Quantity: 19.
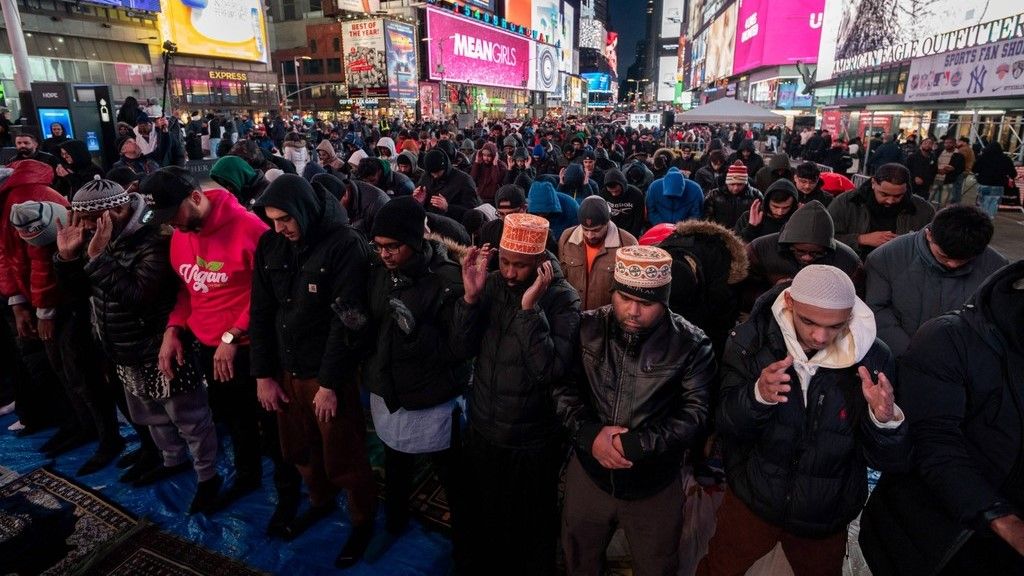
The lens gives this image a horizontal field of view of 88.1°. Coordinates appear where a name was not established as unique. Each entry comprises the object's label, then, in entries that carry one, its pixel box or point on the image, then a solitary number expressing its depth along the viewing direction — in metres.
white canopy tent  18.19
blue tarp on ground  3.54
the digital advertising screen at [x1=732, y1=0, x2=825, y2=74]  46.12
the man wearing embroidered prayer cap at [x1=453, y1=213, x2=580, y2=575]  2.77
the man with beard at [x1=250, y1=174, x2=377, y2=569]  3.21
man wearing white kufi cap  2.22
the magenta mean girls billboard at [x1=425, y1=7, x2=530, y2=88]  62.03
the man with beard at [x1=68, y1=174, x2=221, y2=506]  3.72
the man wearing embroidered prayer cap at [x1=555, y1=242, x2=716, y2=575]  2.50
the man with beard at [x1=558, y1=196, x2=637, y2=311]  4.32
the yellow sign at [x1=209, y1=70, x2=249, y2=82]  41.53
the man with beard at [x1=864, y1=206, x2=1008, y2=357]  3.04
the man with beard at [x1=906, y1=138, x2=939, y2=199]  11.09
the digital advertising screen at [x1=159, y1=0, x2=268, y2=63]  37.81
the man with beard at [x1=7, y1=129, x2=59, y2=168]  8.41
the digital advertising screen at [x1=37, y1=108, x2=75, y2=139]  12.05
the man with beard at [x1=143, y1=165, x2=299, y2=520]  3.46
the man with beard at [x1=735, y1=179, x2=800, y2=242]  4.97
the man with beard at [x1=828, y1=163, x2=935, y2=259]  4.71
